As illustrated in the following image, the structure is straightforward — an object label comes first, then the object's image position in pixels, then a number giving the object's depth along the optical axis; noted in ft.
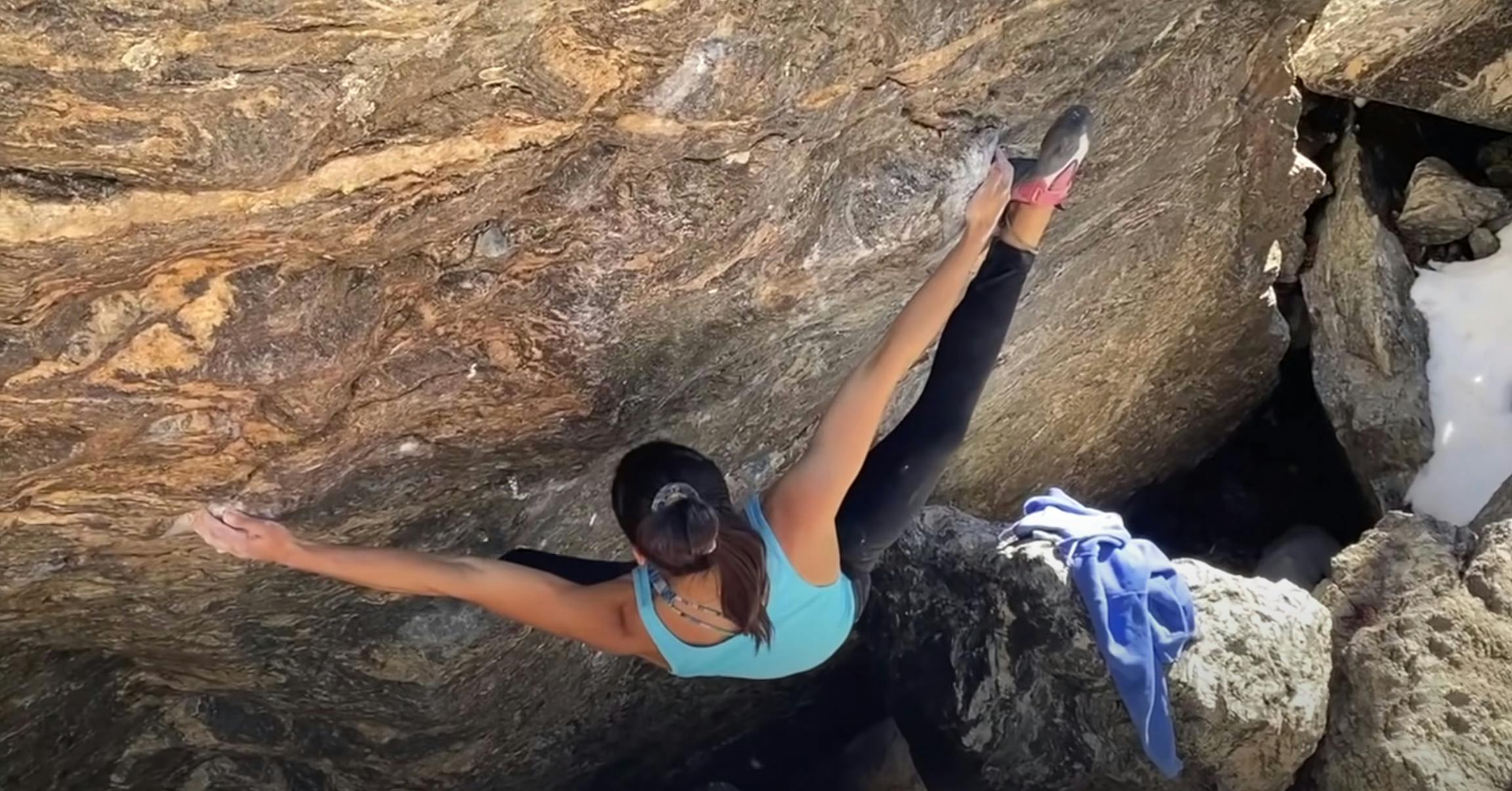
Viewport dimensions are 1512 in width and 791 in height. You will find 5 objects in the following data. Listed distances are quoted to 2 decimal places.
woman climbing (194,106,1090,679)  9.39
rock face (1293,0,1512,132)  15.39
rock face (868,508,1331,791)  13.05
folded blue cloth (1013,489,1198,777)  12.96
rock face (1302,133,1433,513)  16.67
